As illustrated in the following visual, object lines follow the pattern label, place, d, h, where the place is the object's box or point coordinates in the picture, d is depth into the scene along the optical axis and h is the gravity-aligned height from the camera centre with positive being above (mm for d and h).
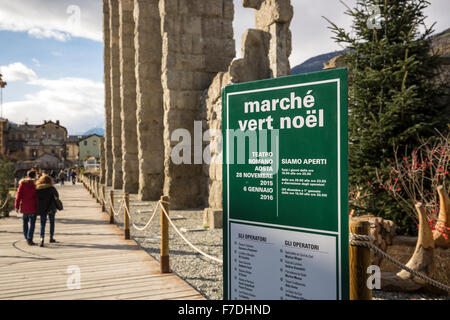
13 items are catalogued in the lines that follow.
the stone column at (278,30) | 7285 +2790
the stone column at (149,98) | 14414 +2663
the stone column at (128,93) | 18391 +3713
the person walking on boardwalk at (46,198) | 7398 -675
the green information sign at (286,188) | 1930 -136
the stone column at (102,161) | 27141 +310
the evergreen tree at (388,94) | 5328 +1069
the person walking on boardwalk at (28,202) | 7277 -737
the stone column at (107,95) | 25219 +5185
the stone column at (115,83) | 22797 +5225
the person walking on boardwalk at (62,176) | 30055 -932
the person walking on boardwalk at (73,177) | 31984 -1040
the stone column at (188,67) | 11633 +3165
